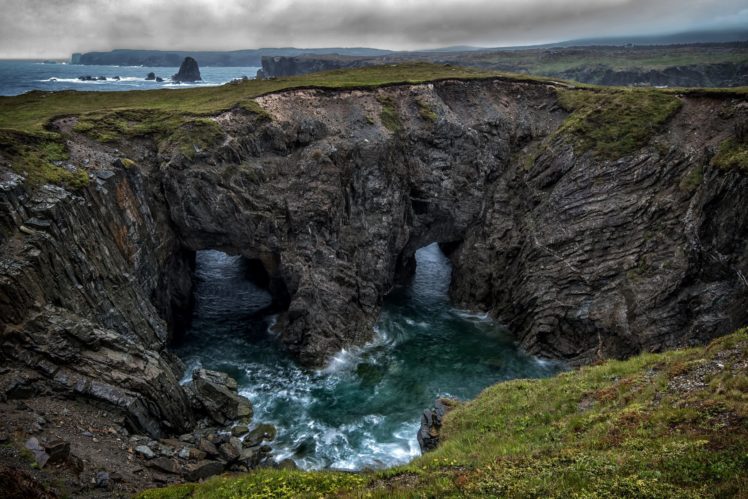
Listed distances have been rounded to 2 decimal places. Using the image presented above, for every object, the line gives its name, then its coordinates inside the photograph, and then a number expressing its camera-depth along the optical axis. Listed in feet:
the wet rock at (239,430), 104.63
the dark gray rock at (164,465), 75.59
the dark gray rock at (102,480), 63.52
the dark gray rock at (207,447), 89.56
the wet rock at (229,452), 90.63
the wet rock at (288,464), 92.73
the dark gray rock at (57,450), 63.21
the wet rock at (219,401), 108.27
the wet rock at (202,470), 77.92
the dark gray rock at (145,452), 76.84
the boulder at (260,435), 103.04
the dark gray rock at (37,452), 61.22
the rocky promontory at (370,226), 93.30
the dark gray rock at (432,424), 87.97
